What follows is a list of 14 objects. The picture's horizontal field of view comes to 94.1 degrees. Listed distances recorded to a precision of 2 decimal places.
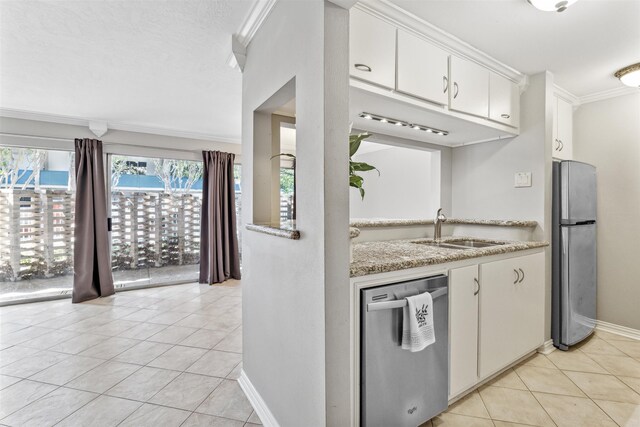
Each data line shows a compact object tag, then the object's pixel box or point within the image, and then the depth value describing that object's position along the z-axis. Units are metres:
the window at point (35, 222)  3.70
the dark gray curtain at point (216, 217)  4.66
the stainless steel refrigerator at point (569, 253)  2.38
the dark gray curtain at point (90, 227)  3.81
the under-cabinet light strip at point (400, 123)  1.98
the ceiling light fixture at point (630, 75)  2.26
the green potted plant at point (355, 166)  1.40
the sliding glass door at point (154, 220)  4.40
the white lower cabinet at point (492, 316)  1.68
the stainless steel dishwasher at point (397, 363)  1.27
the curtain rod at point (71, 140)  3.53
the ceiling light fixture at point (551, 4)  1.50
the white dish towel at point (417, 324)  1.34
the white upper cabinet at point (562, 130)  2.63
